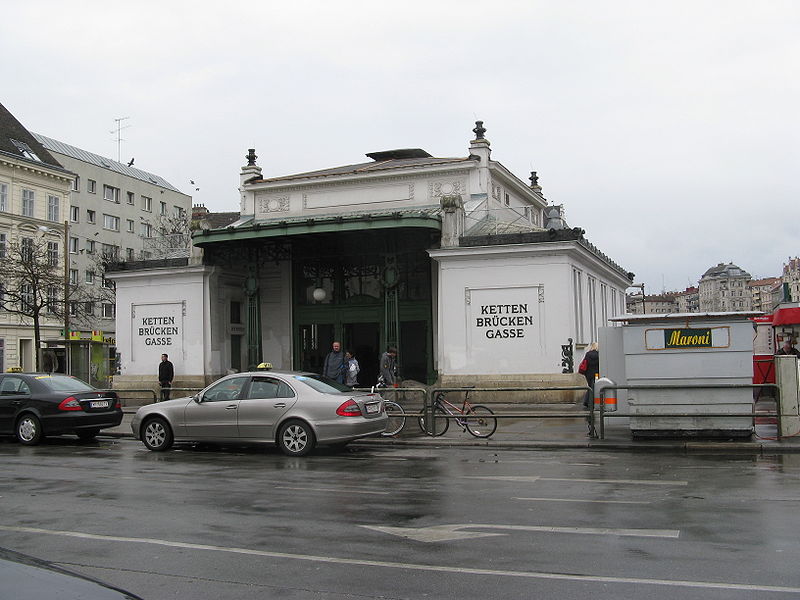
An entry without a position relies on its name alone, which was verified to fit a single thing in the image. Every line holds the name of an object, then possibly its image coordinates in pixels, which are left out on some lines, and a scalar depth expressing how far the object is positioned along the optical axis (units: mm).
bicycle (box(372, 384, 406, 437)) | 15727
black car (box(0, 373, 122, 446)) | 16453
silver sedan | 13469
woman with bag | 18359
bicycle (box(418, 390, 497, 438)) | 15664
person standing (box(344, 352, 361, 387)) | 21969
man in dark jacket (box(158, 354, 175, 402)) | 24141
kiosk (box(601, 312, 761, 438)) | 13711
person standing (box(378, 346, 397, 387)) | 21922
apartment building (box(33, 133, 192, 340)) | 65438
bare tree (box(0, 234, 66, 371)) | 32781
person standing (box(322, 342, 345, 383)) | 22438
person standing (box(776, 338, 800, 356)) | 22312
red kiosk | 25562
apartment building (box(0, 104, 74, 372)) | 50188
